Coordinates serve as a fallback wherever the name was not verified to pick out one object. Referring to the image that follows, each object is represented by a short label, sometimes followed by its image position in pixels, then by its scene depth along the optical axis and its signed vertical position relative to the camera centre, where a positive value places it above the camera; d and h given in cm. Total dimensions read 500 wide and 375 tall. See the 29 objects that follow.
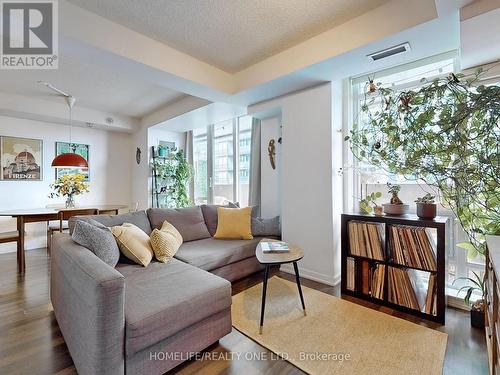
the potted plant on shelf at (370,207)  236 -20
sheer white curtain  392 +38
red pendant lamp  349 +39
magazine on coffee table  204 -54
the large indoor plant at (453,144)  162 +33
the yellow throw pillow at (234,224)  311 -50
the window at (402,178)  225 +11
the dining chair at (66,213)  344 -39
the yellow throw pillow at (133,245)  208 -52
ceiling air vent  201 +119
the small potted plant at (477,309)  183 -97
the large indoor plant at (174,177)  516 +22
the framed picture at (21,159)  400 +51
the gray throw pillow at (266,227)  326 -56
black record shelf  191 -70
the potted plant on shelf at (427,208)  205 -19
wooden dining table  310 -41
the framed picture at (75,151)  455 +73
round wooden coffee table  182 -57
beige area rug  149 -111
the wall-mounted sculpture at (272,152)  363 +53
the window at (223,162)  448 +52
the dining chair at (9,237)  299 -63
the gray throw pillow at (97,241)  177 -41
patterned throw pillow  221 -55
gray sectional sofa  119 -72
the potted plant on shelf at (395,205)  226 -18
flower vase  378 -23
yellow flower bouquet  378 +3
